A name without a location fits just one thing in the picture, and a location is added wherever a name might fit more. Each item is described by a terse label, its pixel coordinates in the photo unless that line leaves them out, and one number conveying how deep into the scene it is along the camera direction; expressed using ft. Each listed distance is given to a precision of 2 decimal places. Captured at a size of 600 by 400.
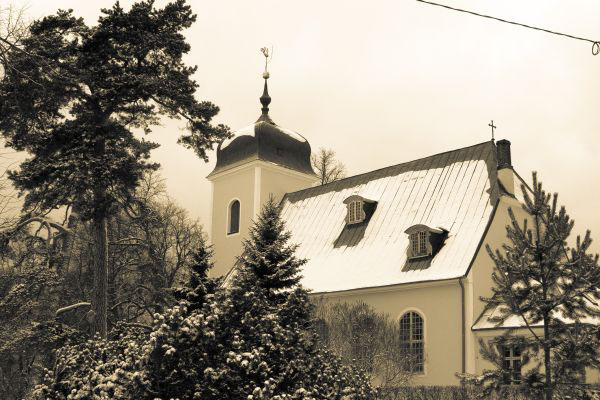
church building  71.00
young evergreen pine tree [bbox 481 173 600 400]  38.78
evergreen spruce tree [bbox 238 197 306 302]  53.42
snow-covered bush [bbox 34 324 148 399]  30.76
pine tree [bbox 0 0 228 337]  57.41
